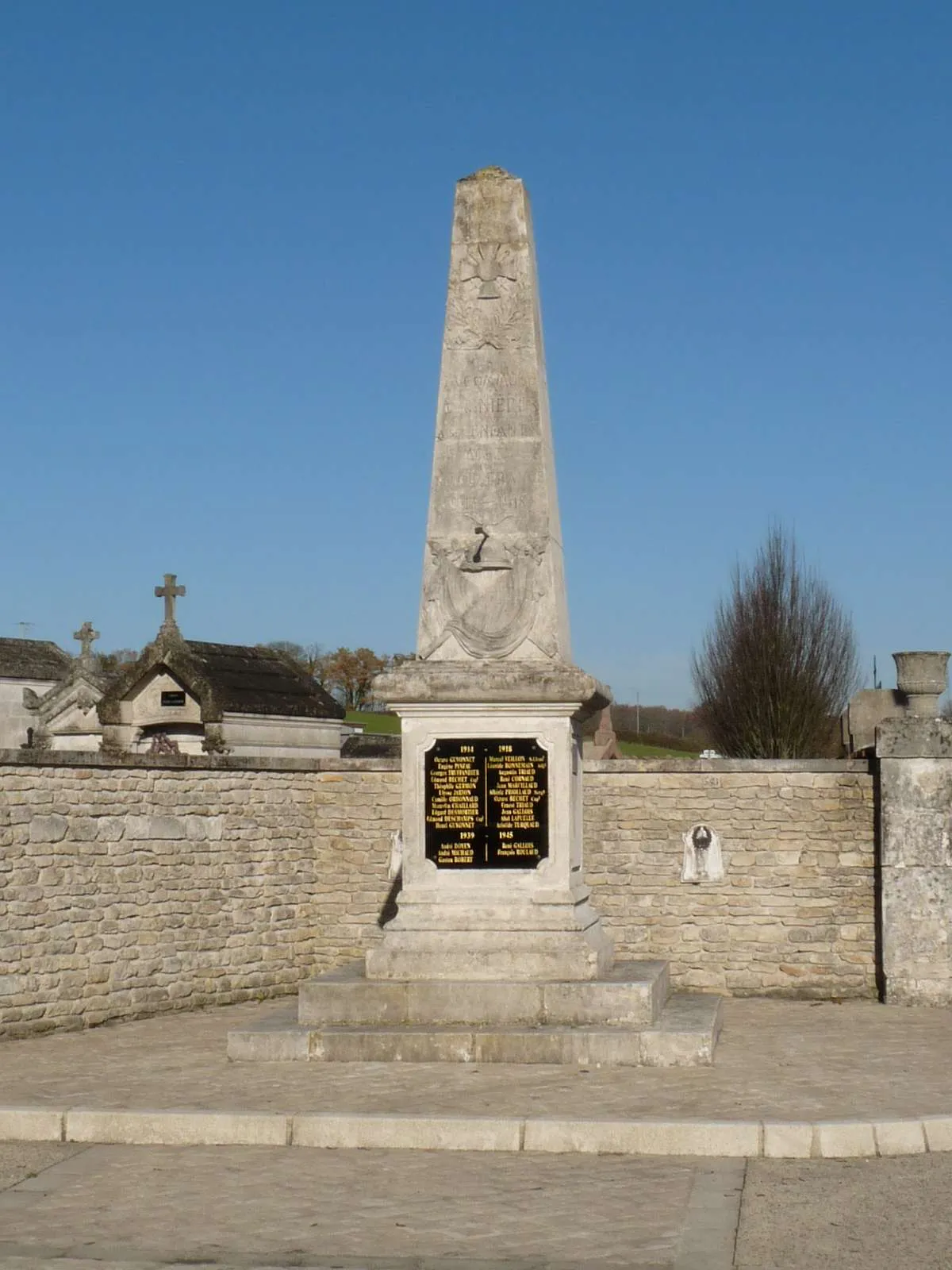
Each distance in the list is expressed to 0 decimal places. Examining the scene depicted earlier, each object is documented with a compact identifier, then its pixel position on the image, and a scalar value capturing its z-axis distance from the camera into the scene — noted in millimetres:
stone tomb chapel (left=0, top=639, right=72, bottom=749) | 23750
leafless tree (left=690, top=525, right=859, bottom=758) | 33094
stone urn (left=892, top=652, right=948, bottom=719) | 14398
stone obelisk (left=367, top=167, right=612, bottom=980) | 10164
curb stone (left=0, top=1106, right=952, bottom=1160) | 7578
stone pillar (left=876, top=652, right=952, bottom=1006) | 13859
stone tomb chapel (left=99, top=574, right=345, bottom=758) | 17203
